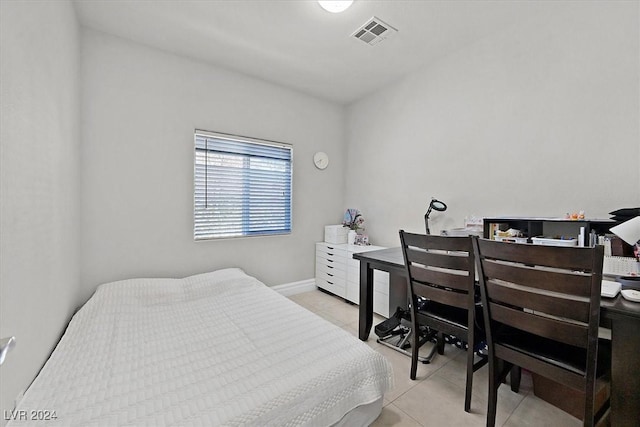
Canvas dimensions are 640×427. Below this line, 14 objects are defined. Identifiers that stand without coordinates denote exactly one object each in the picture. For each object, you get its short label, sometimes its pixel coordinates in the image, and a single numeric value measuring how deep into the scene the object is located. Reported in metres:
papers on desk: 1.18
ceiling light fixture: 1.84
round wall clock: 3.55
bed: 0.99
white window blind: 2.77
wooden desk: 1.06
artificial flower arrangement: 3.53
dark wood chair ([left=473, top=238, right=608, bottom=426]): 1.06
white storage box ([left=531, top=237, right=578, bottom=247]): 1.67
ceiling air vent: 2.14
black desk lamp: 2.58
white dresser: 2.79
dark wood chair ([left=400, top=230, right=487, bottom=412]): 1.50
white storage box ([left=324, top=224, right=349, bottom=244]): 3.46
